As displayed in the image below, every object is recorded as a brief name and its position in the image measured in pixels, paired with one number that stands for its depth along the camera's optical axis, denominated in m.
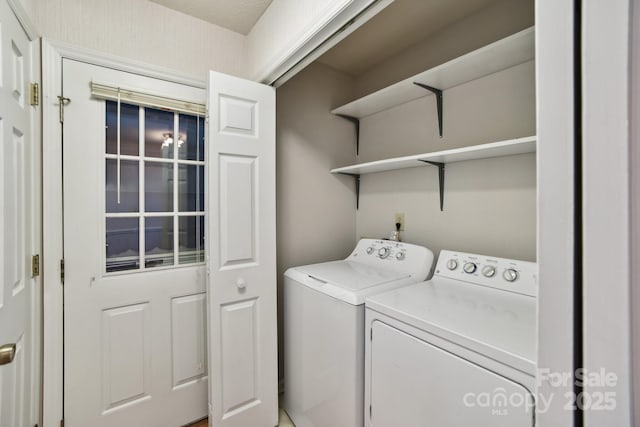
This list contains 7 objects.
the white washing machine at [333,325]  1.31
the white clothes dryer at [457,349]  0.83
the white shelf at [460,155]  1.27
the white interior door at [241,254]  1.53
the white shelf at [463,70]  1.29
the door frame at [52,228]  1.34
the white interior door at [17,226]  0.96
